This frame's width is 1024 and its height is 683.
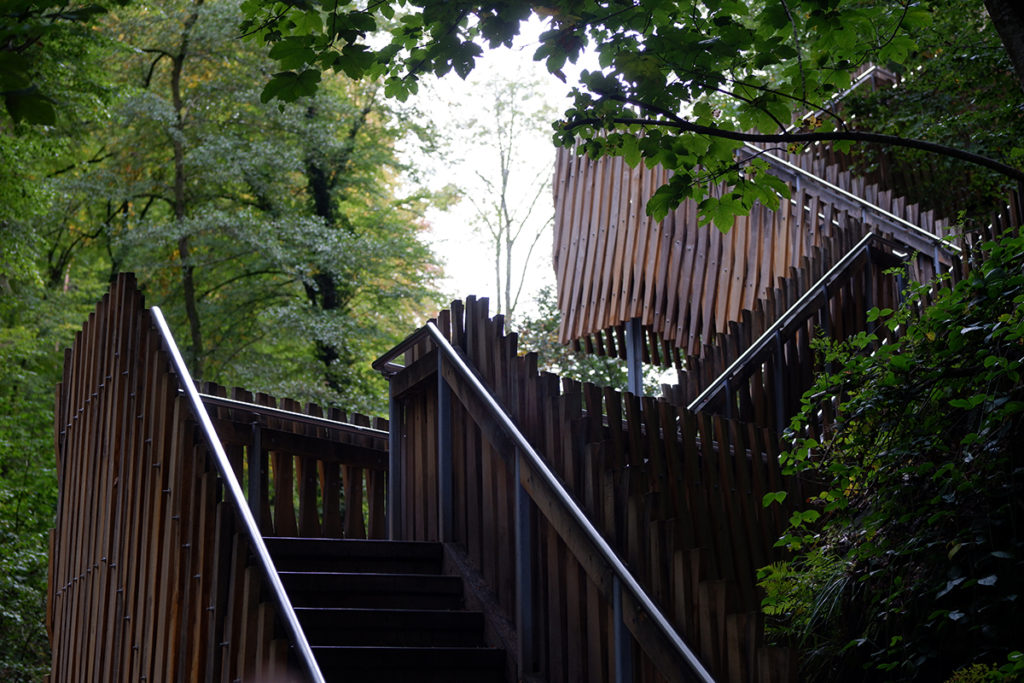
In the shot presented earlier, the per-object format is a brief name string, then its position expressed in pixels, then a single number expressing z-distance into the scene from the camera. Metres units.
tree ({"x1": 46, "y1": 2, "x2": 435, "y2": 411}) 17.98
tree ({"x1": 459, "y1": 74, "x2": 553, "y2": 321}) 25.50
